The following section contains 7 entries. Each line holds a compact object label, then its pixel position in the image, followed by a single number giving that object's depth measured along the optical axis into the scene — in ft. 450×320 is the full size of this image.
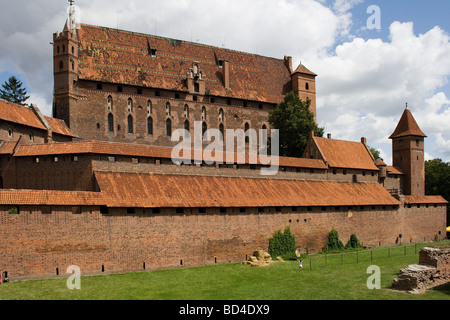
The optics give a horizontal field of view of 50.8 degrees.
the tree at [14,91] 220.02
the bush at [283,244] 117.80
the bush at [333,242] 129.98
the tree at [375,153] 258.20
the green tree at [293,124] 174.70
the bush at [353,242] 135.33
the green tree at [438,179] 194.59
